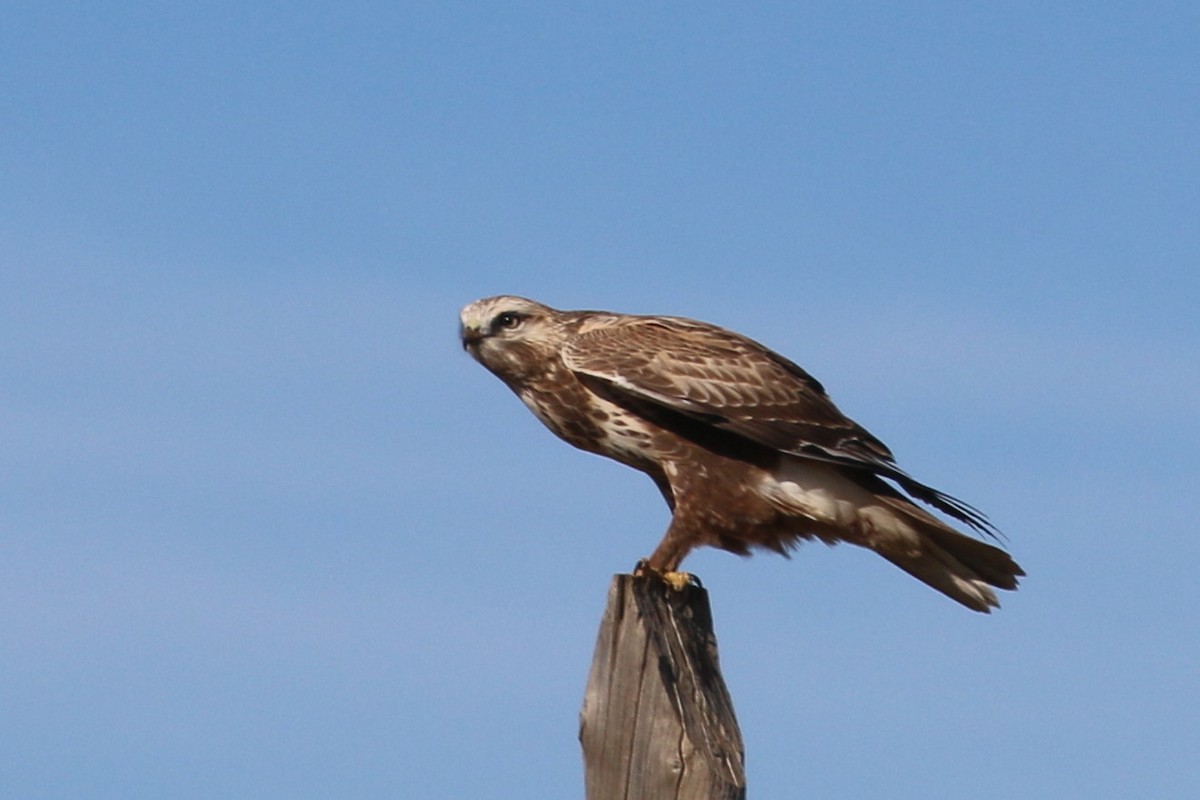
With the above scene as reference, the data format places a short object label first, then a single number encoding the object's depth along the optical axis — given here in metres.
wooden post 9.32
